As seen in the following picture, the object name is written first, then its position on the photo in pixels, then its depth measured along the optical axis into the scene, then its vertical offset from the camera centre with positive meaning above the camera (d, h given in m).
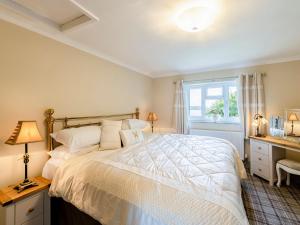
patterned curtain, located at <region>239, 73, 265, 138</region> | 3.33 +0.30
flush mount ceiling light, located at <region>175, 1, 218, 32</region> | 1.55 +1.04
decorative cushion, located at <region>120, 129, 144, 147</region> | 2.43 -0.38
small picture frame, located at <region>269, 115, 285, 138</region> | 3.03 -0.28
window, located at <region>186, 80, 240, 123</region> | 3.83 +0.30
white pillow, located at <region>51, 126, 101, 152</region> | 1.89 -0.30
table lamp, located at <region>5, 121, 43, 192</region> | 1.52 -0.23
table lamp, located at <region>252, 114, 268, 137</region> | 3.23 -0.20
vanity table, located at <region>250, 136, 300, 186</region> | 2.67 -0.77
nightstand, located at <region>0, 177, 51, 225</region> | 1.39 -0.89
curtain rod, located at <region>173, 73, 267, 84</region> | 3.60 +0.83
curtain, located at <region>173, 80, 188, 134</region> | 4.21 +0.08
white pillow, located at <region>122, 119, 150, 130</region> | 2.93 -0.22
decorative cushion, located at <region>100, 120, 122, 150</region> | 2.21 -0.33
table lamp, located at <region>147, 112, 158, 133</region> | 4.18 -0.10
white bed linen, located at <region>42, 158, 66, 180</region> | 1.81 -0.63
